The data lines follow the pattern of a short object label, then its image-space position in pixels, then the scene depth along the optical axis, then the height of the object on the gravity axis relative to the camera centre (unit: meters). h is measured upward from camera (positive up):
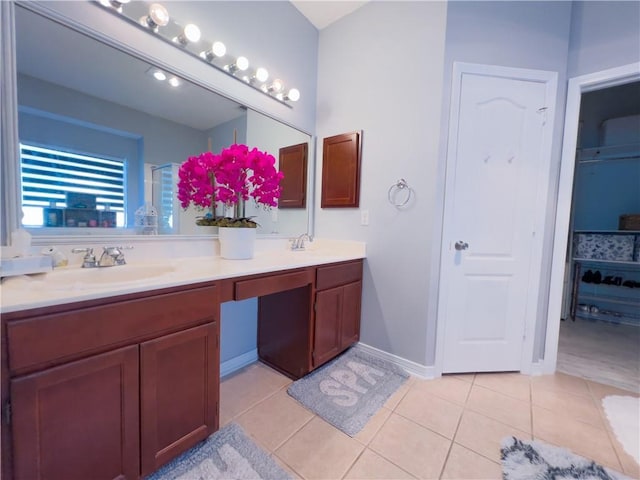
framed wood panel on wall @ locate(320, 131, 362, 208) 2.10 +0.48
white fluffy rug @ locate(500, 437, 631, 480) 1.10 -1.02
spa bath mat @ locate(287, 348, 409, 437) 1.43 -1.04
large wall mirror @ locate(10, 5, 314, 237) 1.07 +0.43
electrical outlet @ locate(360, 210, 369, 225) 2.07 +0.08
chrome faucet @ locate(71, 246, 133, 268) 1.14 -0.18
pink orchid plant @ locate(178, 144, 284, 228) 1.45 +0.25
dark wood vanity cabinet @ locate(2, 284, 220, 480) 0.71 -0.55
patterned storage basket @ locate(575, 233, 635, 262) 2.90 -0.11
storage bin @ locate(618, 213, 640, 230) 2.89 +0.18
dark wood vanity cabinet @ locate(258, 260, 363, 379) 1.69 -0.67
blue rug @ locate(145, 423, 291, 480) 1.07 -1.04
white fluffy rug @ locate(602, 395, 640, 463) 1.29 -1.03
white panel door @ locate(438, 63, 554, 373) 1.75 +0.10
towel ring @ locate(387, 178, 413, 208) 1.85 +0.27
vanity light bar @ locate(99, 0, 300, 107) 1.25 +1.00
